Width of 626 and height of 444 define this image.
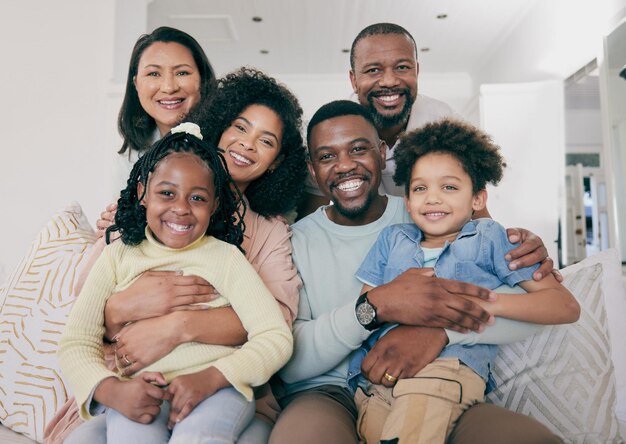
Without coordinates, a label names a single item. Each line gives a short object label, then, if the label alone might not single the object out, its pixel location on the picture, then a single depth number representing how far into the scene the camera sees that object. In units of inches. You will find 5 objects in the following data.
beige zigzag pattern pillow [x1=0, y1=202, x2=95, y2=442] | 55.6
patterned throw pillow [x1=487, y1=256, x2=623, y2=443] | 48.6
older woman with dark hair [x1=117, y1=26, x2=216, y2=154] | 80.9
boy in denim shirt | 45.5
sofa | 49.4
